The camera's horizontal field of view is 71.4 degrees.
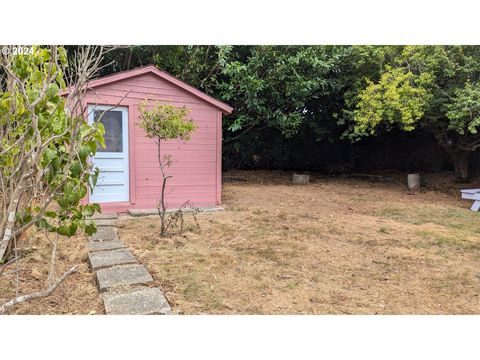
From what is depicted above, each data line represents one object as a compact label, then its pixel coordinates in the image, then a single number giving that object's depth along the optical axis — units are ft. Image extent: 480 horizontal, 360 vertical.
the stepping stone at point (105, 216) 18.27
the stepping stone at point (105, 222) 16.73
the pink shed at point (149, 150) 19.75
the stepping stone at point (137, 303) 7.95
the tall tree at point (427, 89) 24.75
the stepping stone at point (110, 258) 11.02
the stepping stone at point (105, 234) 14.32
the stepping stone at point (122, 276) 9.47
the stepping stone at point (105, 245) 12.86
